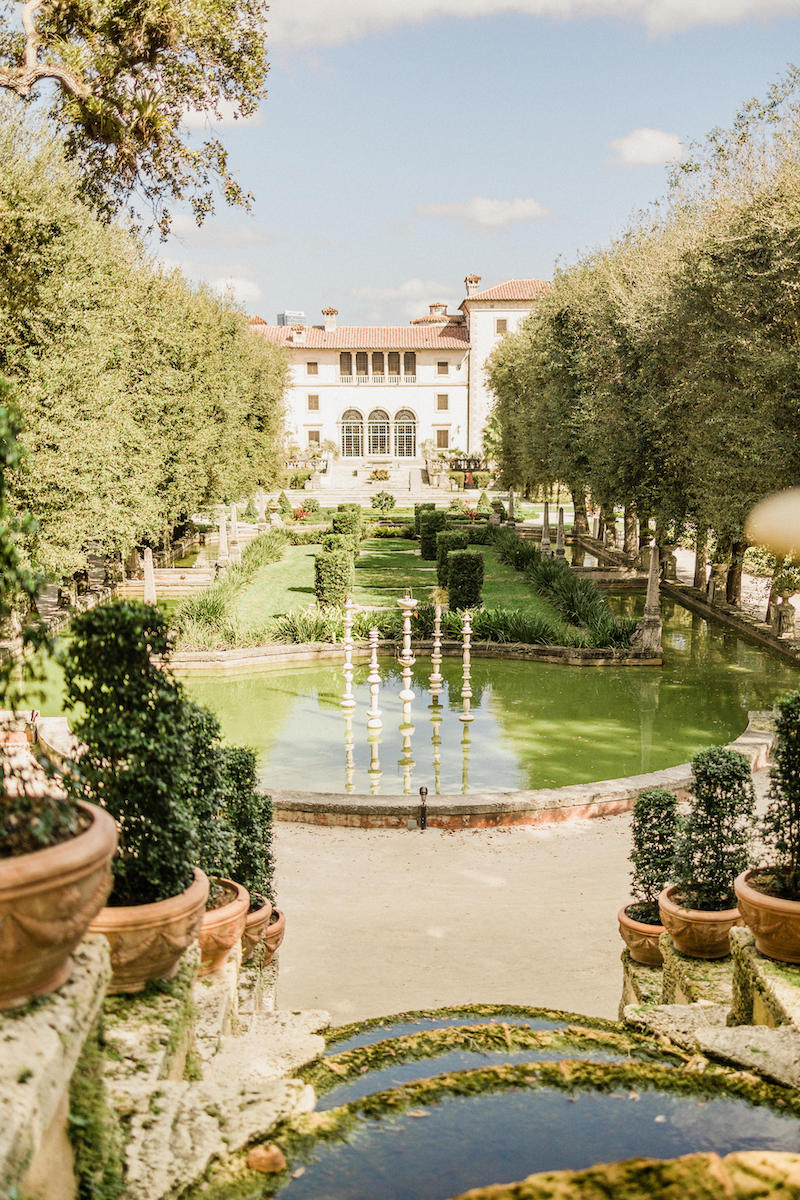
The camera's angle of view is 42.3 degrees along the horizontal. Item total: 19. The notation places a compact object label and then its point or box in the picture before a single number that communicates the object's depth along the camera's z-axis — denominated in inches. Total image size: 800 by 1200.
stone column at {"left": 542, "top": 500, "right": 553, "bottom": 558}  1007.6
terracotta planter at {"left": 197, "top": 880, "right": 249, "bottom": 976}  154.9
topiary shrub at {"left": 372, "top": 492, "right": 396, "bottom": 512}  1696.6
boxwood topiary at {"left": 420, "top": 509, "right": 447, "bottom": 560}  1112.2
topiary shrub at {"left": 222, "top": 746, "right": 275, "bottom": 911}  199.6
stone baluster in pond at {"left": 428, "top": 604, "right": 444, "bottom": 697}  496.7
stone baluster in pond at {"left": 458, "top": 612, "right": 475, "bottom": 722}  472.6
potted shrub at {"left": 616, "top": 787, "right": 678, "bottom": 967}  210.8
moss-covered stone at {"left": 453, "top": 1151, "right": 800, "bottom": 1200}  73.0
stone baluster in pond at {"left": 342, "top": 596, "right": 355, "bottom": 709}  480.7
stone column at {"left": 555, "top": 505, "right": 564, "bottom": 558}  1027.3
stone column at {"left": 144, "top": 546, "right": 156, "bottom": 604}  756.6
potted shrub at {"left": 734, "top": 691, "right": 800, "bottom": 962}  138.1
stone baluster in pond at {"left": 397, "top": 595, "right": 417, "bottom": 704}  453.4
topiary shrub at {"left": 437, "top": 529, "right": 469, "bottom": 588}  841.5
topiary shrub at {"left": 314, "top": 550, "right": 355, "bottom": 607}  719.1
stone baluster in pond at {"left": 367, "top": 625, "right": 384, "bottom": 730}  440.1
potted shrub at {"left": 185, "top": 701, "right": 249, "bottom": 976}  156.3
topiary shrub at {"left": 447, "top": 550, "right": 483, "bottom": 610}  709.3
